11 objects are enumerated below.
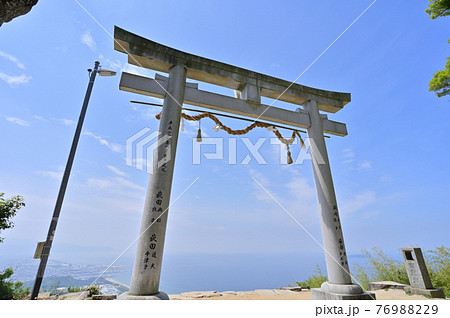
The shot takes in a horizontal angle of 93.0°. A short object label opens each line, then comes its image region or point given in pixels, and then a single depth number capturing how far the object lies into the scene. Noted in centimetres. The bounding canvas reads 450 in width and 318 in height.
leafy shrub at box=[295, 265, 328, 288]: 664
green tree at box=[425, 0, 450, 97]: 629
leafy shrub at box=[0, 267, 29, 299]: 483
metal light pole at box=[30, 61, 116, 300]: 357
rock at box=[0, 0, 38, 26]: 175
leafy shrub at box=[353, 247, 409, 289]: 670
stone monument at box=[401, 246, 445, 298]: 522
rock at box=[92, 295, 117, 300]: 400
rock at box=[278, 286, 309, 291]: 619
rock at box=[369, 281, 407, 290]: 602
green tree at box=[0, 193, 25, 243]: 481
